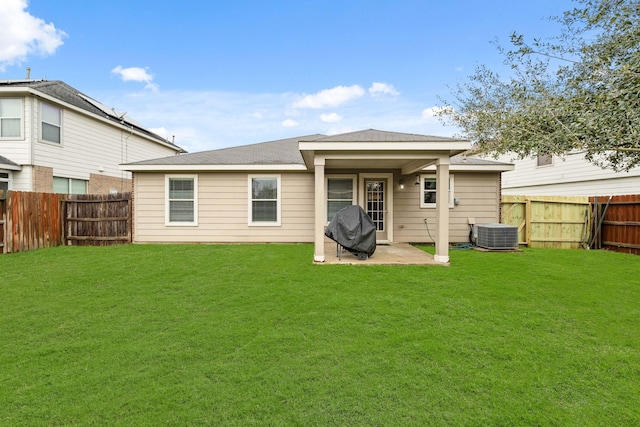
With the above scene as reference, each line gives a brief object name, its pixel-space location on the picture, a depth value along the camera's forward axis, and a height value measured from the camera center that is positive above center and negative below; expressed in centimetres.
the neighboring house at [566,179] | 1096 +139
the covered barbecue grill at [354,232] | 673 -43
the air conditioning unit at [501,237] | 814 -64
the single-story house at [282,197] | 895 +45
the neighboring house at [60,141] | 996 +271
